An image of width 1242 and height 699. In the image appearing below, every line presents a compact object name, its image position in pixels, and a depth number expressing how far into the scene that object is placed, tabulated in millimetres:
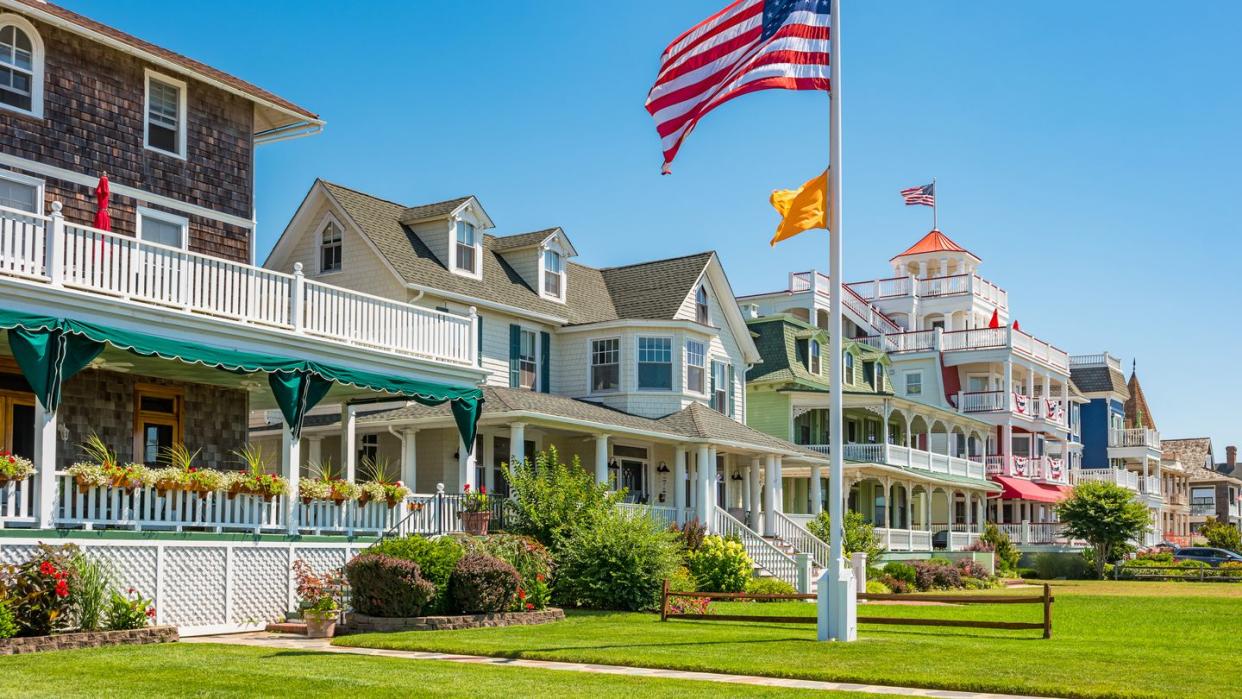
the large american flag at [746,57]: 18453
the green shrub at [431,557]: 20688
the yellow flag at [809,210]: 18734
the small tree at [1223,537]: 72119
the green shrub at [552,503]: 26406
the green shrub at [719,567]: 30078
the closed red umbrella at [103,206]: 21484
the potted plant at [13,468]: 17406
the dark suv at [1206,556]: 56125
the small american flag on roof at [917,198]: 55656
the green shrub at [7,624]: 15506
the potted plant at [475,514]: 25766
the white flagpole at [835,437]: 18125
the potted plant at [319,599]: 19469
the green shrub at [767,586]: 30625
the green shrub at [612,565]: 25281
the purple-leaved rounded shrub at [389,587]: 19891
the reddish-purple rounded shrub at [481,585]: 20859
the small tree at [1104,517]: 53156
